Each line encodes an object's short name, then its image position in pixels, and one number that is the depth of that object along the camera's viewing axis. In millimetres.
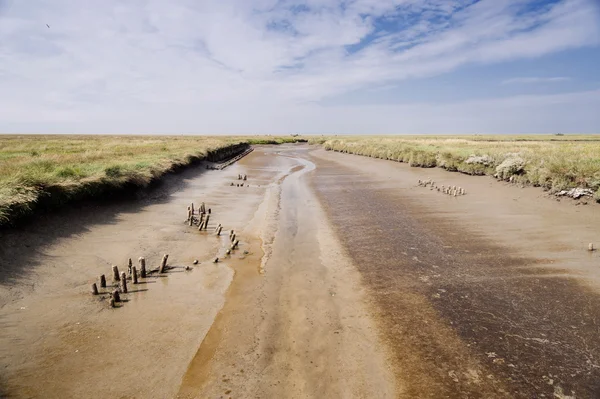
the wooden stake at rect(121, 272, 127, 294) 8605
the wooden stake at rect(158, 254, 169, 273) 10062
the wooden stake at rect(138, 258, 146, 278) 9516
